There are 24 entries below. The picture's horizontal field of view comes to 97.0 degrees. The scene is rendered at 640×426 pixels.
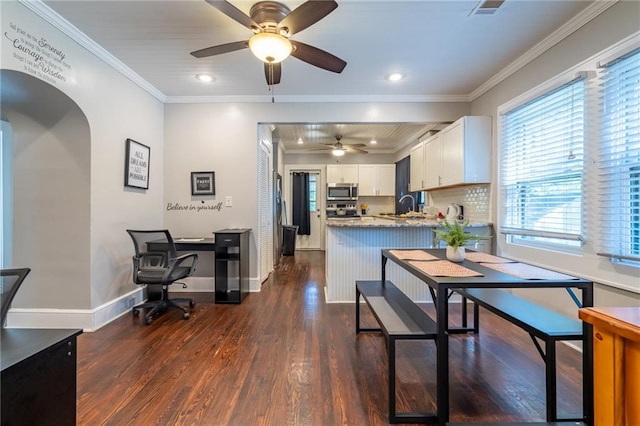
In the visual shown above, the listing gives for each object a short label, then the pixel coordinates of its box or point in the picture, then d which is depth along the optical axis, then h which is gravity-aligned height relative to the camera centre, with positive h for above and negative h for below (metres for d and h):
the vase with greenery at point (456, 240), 1.95 -0.21
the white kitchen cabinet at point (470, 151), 3.30 +0.71
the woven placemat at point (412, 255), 2.07 -0.34
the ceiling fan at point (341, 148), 5.78 +1.30
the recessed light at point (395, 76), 3.12 +1.51
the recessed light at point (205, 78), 3.13 +1.50
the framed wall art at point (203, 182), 3.76 +0.38
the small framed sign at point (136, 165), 3.02 +0.51
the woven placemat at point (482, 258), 1.98 -0.35
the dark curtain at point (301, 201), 7.34 +0.25
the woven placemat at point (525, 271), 1.48 -0.35
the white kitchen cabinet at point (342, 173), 7.09 +0.95
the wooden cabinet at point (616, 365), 0.72 -0.41
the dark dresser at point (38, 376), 0.83 -0.53
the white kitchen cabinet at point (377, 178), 7.13 +0.83
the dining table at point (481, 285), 1.34 -0.37
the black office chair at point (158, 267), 2.77 -0.58
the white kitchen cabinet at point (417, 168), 4.54 +0.72
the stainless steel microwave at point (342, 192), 7.00 +0.47
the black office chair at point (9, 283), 1.18 -0.31
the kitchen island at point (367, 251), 3.32 -0.47
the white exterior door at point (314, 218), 7.47 -0.19
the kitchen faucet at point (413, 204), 5.93 +0.14
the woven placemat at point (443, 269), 1.56 -0.35
